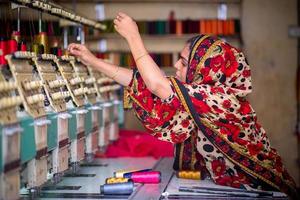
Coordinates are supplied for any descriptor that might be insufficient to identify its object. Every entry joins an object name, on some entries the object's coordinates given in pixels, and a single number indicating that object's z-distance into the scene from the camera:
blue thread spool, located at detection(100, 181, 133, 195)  2.76
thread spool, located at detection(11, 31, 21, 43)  2.64
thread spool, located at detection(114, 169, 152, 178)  3.16
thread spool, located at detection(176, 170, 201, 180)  3.20
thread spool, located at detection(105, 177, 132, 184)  2.90
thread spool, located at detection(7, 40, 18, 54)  2.44
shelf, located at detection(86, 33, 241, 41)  6.91
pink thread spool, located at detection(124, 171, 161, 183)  3.07
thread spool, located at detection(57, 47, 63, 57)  3.16
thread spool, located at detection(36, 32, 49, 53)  2.93
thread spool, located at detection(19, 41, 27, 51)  2.60
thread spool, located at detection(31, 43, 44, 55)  2.79
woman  2.89
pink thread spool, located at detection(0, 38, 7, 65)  2.35
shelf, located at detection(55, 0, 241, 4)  6.98
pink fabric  4.12
